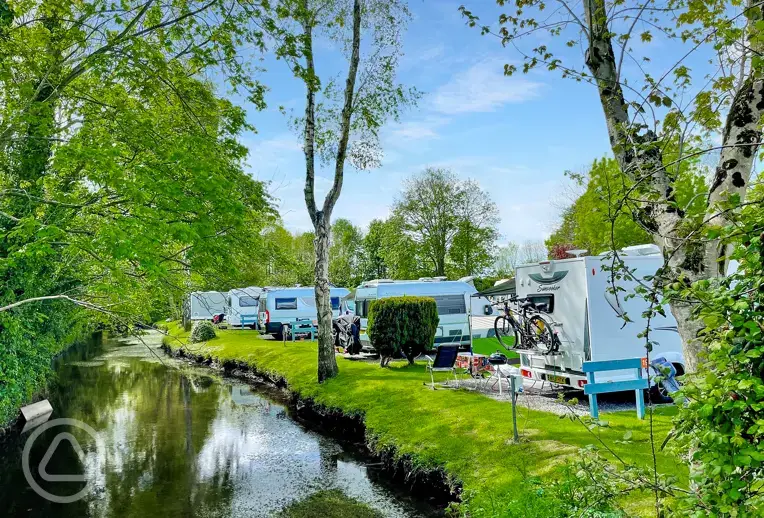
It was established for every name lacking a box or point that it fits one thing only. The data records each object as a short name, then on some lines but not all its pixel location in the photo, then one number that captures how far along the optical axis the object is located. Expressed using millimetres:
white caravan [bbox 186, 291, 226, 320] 41122
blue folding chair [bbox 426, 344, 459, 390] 11914
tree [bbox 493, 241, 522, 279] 45572
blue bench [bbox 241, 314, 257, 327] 34875
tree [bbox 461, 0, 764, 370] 3389
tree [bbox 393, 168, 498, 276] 36750
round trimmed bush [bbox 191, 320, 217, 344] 27025
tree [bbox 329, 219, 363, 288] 51781
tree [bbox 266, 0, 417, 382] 13500
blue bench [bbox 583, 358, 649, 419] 7352
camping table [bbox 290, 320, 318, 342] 24375
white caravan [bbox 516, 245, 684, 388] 9484
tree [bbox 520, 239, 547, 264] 49094
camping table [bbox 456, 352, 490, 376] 12086
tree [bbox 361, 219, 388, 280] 54941
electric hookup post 7140
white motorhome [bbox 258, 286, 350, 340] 26984
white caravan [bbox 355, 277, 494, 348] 18875
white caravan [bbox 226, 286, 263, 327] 34875
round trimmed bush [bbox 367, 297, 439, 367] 15117
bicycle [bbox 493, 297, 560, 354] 10141
